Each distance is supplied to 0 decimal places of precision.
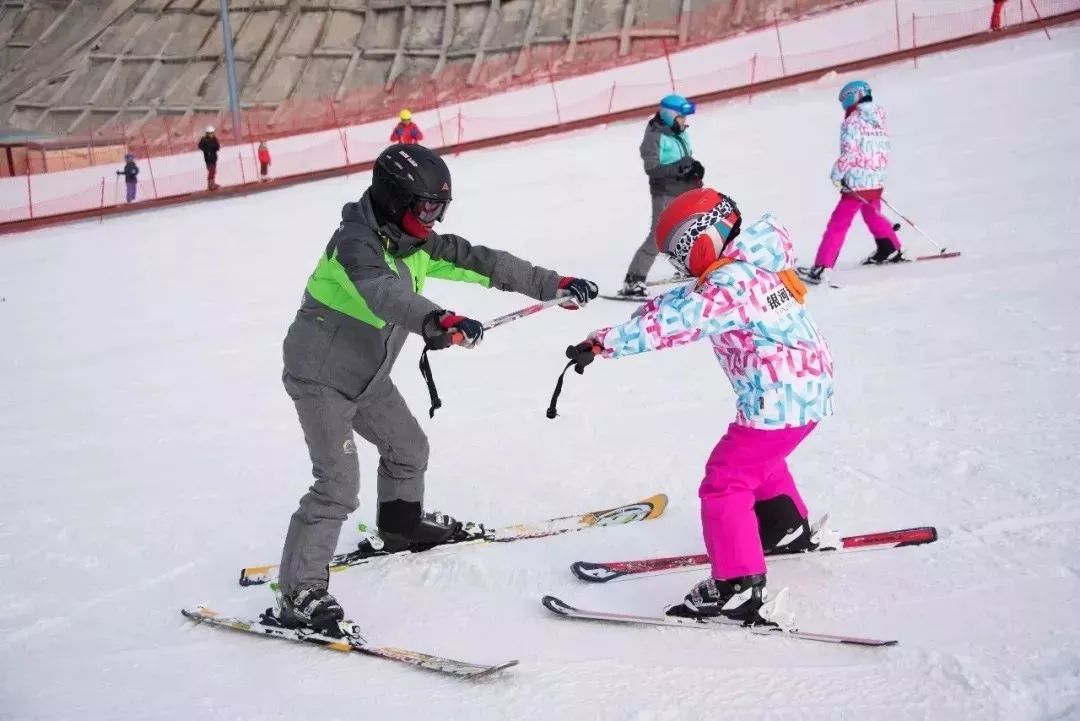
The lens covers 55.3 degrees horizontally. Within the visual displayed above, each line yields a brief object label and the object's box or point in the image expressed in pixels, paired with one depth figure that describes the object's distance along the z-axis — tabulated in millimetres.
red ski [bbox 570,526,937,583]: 4117
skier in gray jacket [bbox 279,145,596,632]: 3781
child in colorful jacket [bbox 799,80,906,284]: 8820
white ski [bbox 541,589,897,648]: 3564
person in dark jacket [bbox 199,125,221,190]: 21484
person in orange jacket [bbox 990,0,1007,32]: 18656
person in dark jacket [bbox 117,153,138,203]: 22062
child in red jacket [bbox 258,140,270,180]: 21766
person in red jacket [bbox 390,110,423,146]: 17156
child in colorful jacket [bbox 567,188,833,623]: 3559
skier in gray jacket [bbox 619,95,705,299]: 9125
